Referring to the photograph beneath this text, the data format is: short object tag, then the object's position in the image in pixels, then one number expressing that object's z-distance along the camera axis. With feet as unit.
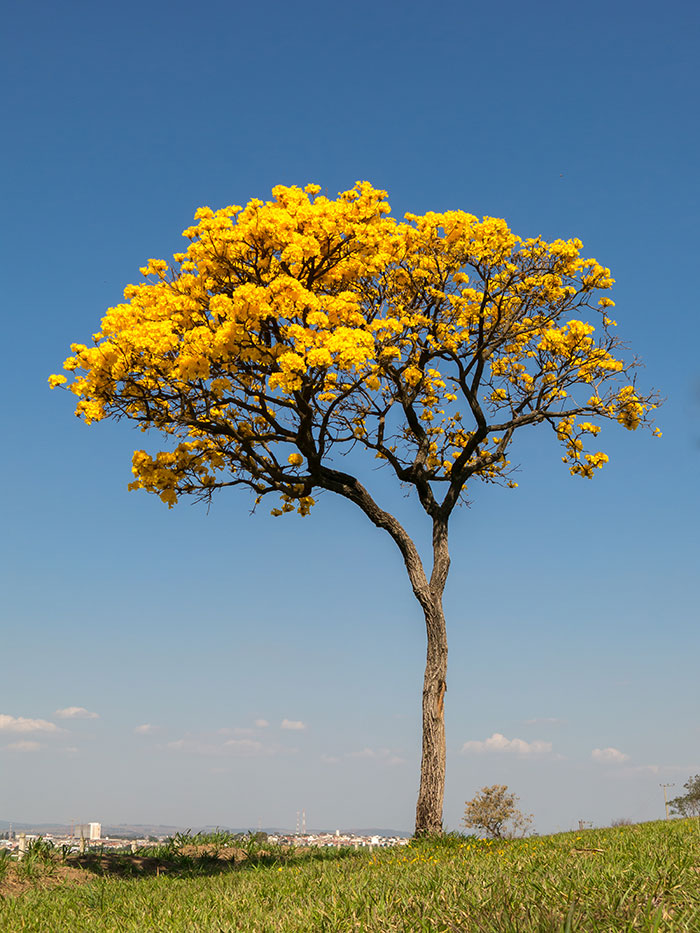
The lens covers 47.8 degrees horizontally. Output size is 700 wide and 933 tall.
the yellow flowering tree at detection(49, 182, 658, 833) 45.44
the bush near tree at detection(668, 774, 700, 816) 196.27
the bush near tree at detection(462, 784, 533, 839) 150.10
